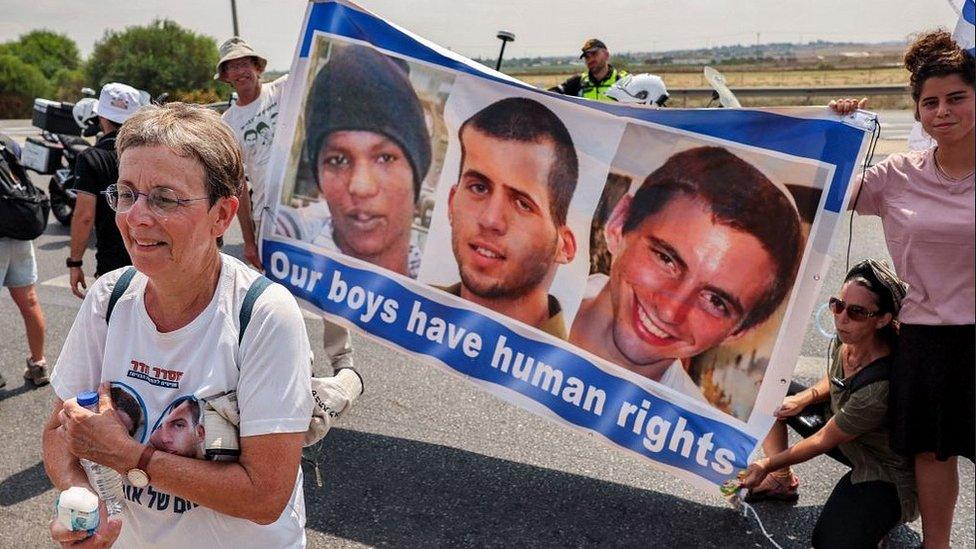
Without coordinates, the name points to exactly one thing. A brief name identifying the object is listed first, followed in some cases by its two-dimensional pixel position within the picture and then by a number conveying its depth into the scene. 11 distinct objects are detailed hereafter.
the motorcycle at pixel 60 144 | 8.92
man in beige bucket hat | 4.71
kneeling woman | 2.89
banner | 3.14
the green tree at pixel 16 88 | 36.09
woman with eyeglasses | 1.61
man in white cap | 4.23
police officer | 8.48
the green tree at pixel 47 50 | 49.34
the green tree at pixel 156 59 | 36.06
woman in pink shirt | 2.53
